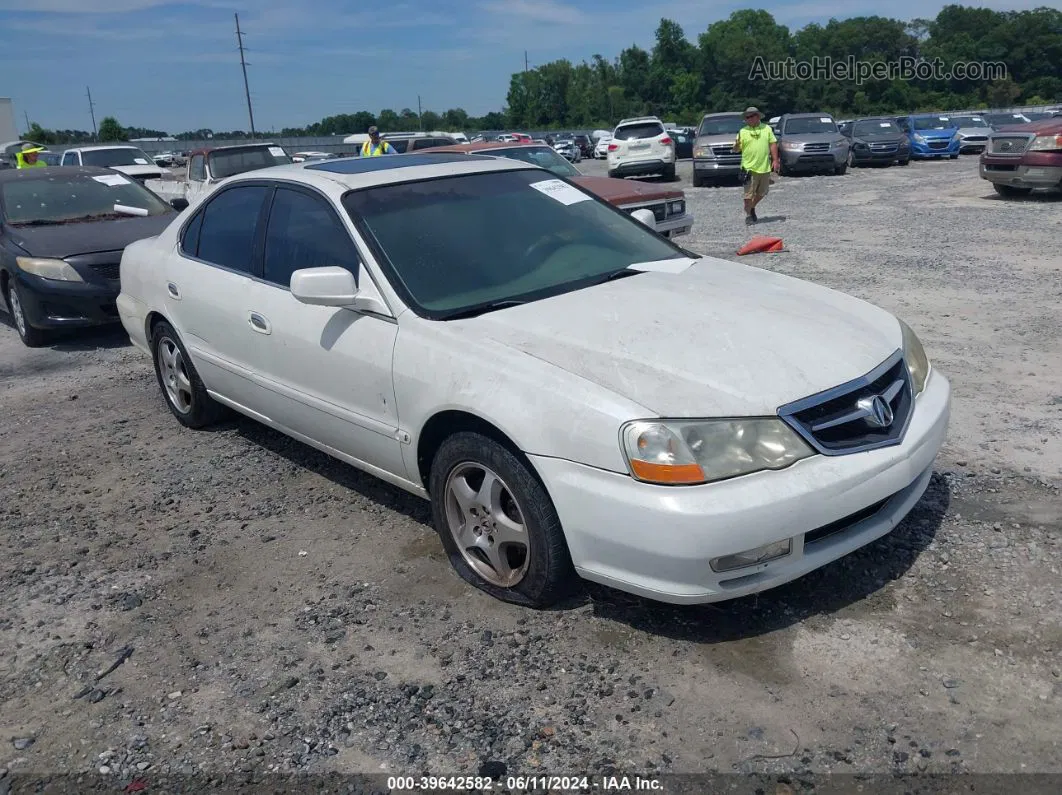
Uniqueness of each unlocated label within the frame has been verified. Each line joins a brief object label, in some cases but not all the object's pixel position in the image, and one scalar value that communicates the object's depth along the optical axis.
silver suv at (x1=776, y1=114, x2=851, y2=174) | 23.05
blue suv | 28.72
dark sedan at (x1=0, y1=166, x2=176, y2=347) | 8.12
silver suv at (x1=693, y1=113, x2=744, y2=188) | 22.20
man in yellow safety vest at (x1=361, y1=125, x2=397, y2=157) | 14.94
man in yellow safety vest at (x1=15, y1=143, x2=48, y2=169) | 13.21
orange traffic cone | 11.37
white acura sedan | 2.95
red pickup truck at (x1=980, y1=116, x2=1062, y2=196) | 14.52
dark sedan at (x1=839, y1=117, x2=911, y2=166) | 25.84
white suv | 24.38
